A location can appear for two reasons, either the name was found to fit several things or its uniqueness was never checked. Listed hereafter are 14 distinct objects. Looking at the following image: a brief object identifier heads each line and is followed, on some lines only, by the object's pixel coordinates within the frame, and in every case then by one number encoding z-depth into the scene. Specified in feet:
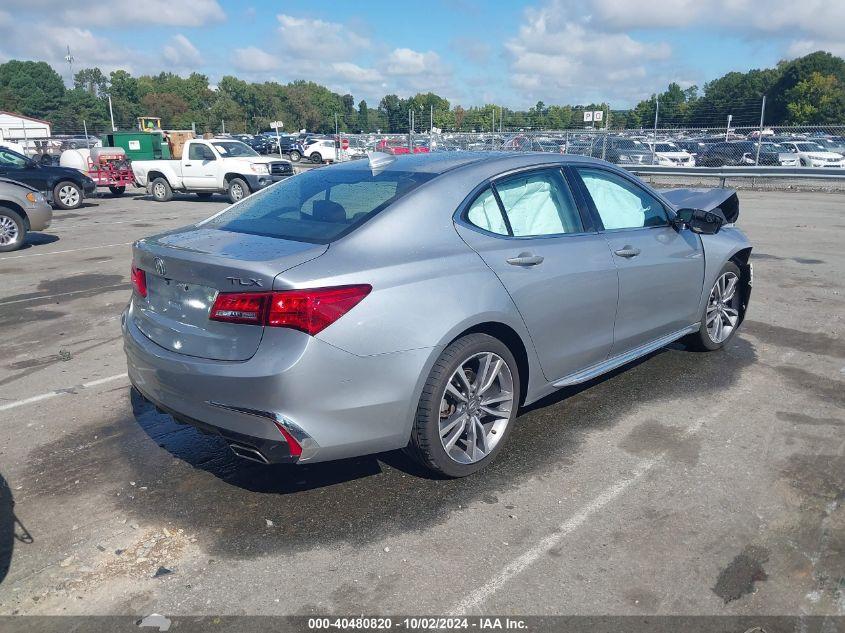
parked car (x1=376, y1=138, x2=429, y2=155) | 95.82
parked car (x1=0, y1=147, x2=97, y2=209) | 57.62
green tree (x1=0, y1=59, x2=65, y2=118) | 396.78
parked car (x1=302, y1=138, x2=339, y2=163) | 140.36
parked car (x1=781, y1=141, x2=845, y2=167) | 84.12
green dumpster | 93.86
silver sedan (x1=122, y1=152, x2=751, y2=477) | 10.08
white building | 188.25
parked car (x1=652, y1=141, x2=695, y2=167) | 90.48
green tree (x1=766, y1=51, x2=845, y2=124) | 276.82
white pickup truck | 65.41
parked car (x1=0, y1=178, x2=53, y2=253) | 38.27
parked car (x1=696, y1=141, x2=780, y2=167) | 83.51
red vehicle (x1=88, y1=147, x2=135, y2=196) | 74.64
